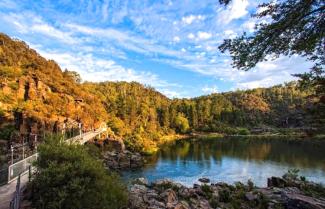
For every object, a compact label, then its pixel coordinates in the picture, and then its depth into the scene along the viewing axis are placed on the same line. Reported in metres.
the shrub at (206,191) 24.36
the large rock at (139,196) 15.43
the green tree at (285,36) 8.09
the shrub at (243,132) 125.38
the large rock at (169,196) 20.41
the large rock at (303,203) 16.19
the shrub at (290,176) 33.06
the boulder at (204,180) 36.86
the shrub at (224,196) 23.19
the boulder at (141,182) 27.23
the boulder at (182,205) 17.92
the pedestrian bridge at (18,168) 15.78
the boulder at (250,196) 22.31
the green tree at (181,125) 123.89
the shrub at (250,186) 27.21
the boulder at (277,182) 29.05
